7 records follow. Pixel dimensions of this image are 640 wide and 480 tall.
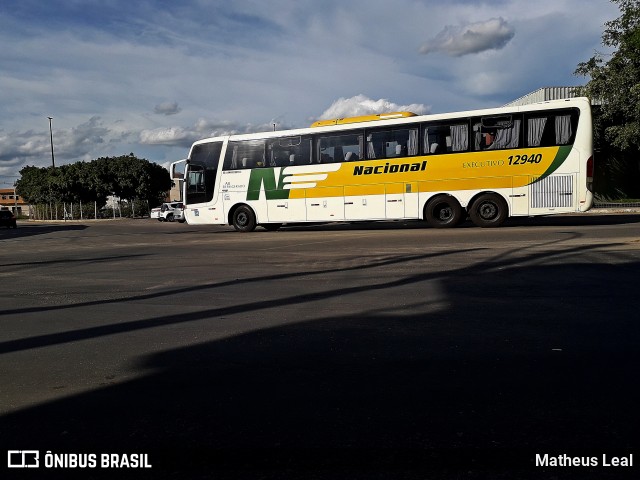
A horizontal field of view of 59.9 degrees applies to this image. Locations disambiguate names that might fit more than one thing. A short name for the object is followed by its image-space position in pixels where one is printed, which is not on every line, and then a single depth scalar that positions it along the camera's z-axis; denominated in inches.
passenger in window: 669.3
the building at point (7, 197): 5580.7
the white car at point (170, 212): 1663.4
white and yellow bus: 644.1
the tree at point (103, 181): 2509.8
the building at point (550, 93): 1460.4
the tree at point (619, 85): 1089.4
